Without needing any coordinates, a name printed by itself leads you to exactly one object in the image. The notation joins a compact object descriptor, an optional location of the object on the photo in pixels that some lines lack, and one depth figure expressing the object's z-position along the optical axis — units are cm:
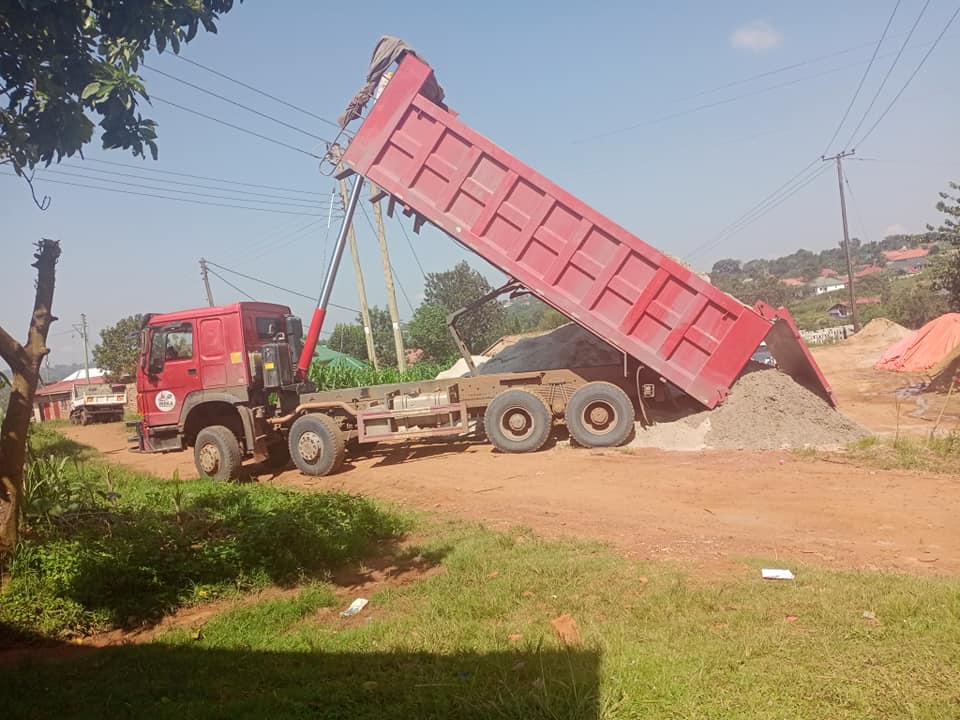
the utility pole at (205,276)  3797
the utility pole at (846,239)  3110
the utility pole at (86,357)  5766
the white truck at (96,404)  2964
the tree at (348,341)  4369
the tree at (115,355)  4175
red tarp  1672
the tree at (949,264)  1966
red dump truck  889
